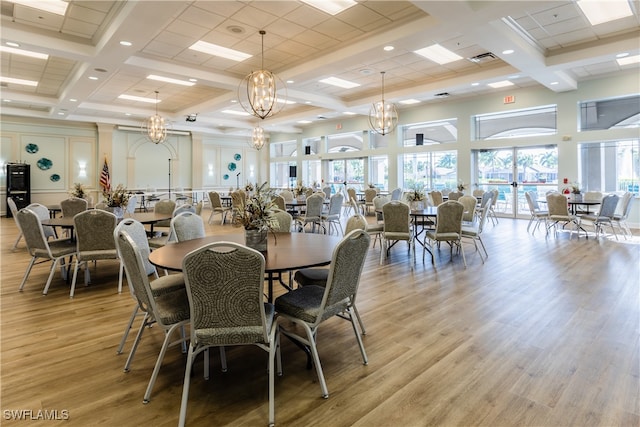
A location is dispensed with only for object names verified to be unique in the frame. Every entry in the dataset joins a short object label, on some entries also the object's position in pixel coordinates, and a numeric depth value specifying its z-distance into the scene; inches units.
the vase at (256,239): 112.8
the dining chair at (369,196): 442.3
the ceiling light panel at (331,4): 211.8
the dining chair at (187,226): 138.6
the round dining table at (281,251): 94.1
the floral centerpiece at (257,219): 111.9
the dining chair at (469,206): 279.1
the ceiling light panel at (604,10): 228.4
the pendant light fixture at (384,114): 356.2
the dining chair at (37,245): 168.1
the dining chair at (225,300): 75.2
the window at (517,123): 425.1
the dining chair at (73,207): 243.9
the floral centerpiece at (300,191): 405.7
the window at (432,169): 509.0
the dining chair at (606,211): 291.0
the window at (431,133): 500.4
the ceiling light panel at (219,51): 277.6
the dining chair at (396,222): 221.8
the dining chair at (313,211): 316.8
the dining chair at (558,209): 302.2
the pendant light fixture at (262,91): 236.1
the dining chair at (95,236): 163.8
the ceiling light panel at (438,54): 298.2
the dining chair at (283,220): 161.6
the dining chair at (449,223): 217.3
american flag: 539.5
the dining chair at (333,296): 88.9
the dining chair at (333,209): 326.0
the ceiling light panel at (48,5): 210.2
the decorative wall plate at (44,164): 529.3
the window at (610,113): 368.8
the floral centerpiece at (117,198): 213.6
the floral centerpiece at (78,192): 293.9
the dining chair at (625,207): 292.1
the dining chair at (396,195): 415.5
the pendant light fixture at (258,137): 466.3
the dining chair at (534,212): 326.2
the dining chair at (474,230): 227.6
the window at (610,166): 371.9
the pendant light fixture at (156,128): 406.0
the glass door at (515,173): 430.0
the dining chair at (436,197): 374.9
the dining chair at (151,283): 101.2
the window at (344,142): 615.2
